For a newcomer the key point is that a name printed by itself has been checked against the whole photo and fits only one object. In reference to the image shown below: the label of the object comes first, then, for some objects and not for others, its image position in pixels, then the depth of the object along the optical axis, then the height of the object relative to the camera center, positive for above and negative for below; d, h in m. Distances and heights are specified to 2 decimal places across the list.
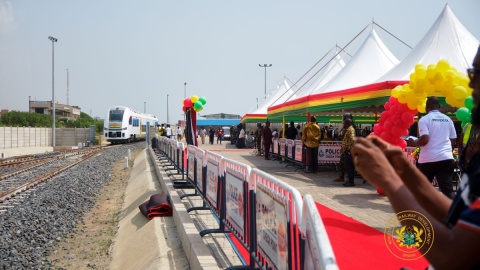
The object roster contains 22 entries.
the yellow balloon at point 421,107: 8.23 +0.50
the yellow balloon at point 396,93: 8.86 +0.84
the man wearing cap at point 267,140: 20.48 -0.37
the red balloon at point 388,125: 9.26 +0.17
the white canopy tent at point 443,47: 11.79 +2.46
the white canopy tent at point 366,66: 15.38 +2.50
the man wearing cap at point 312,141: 13.64 -0.27
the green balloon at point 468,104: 4.97 +0.35
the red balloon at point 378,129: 9.74 +0.09
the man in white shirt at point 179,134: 33.25 -0.17
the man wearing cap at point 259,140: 22.99 -0.41
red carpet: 4.58 -1.40
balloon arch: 6.79 +0.65
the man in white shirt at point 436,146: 5.86 -0.18
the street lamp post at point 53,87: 40.77 +4.39
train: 39.22 +0.69
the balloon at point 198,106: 13.35 +0.81
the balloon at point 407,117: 8.95 +0.33
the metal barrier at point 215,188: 6.11 -0.87
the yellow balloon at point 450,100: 6.77 +0.54
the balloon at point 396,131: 9.13 +0.04
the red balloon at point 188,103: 13.48 +0.91
